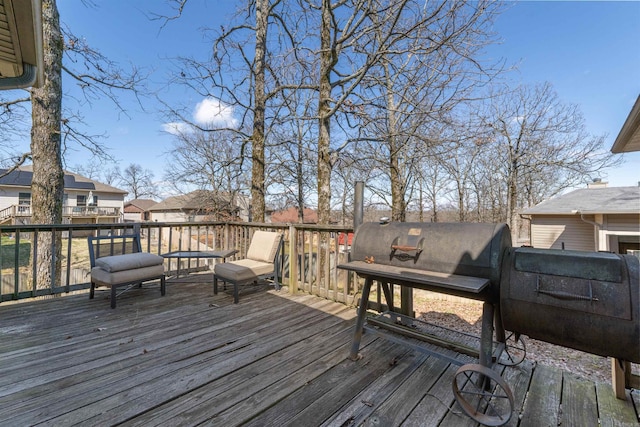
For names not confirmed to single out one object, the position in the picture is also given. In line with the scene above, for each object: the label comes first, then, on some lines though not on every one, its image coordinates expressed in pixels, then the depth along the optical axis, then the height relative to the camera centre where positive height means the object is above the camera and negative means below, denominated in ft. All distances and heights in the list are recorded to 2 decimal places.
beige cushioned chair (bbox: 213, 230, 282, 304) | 13.08 -2.32
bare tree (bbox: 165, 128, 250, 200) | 41.19 +8.54
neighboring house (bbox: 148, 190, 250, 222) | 41.34 +2.36
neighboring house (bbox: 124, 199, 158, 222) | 122.97 +4.70
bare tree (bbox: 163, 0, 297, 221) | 23.03 +13.23
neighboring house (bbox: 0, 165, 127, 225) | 64.54 +5.06
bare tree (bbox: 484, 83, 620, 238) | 40.11 +12.47
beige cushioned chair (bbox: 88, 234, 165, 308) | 12.00 -2.30
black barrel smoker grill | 4.84 -1.31
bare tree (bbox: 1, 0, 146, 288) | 16.75 +4.74
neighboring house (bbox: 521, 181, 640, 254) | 27.66 +0.23
